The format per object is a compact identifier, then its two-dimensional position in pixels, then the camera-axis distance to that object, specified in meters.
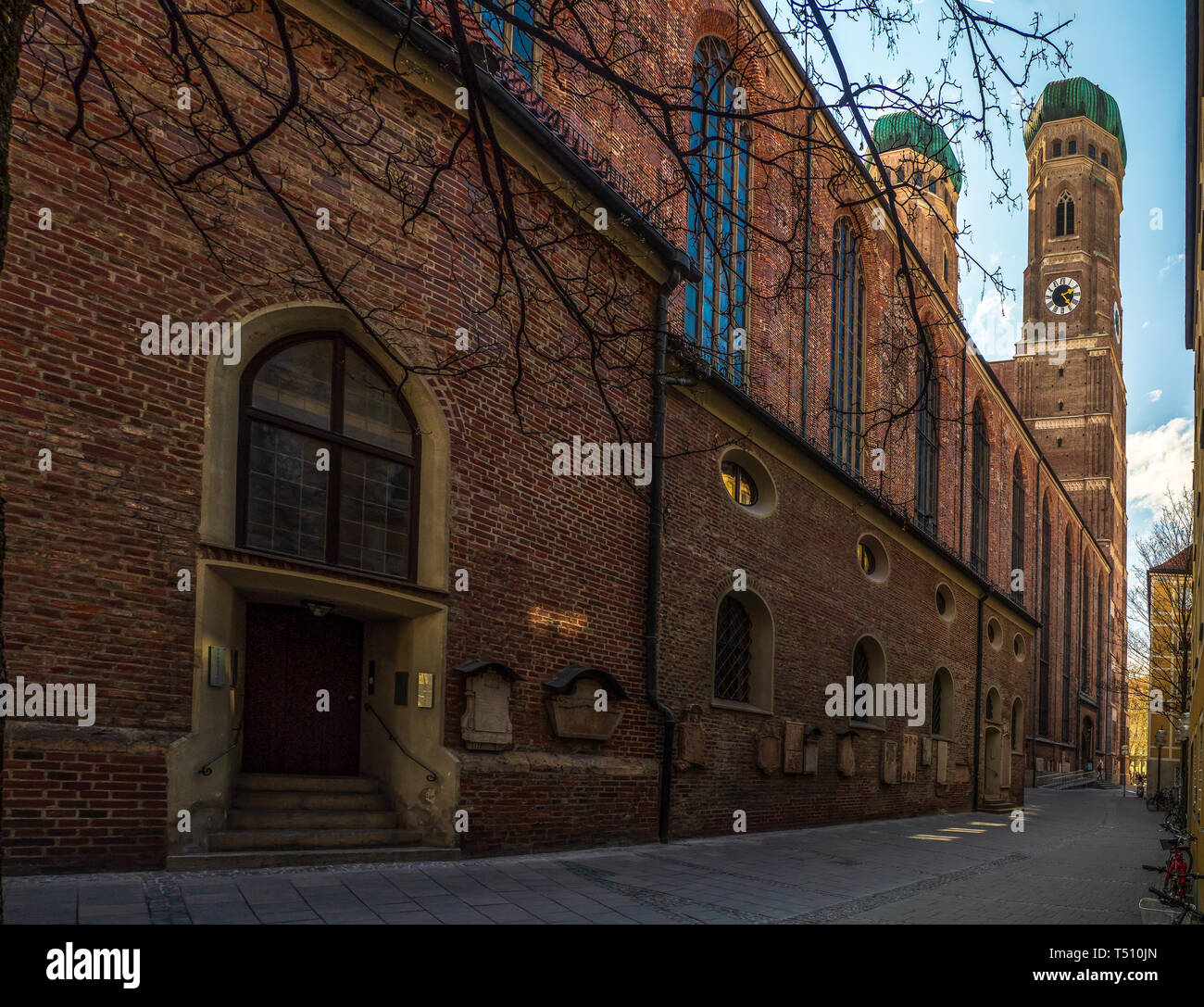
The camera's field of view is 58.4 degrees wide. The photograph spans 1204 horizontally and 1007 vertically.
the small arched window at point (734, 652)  16.02
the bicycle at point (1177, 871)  10.74
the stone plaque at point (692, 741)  13.70
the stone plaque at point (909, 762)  23.05
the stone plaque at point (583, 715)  11.38
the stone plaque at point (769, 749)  16.16
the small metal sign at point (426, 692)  9.98
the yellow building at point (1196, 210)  12.85
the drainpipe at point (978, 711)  28.80
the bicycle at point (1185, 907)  8.73
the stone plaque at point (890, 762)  21.92
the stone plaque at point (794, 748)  17.11
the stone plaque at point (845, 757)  19.47
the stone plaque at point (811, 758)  17.88
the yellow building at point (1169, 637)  33.41
